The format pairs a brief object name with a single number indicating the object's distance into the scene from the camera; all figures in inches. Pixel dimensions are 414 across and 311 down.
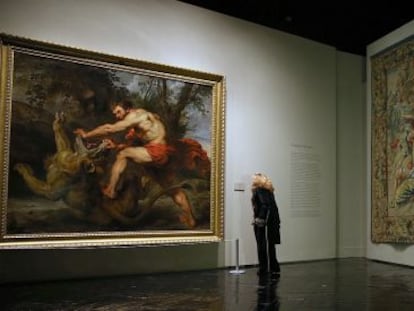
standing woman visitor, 318.0
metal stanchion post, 330.5
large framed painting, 274.2
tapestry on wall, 369.7
